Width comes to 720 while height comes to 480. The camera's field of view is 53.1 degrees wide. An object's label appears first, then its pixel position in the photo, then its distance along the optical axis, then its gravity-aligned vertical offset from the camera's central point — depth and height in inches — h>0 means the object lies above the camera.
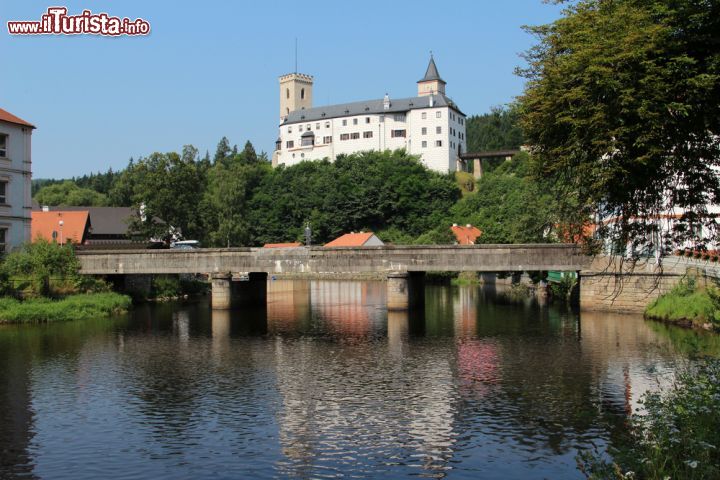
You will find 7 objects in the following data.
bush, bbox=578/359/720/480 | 556.7 -166.7
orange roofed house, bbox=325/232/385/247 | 4783.5 +60.3
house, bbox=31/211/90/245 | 2942.9 +110.7
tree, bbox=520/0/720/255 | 783.7 +152.4
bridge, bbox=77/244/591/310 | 2196.1 -42.7
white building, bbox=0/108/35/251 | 2182.6 +218.6
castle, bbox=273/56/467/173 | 6136.8 +1062.3
